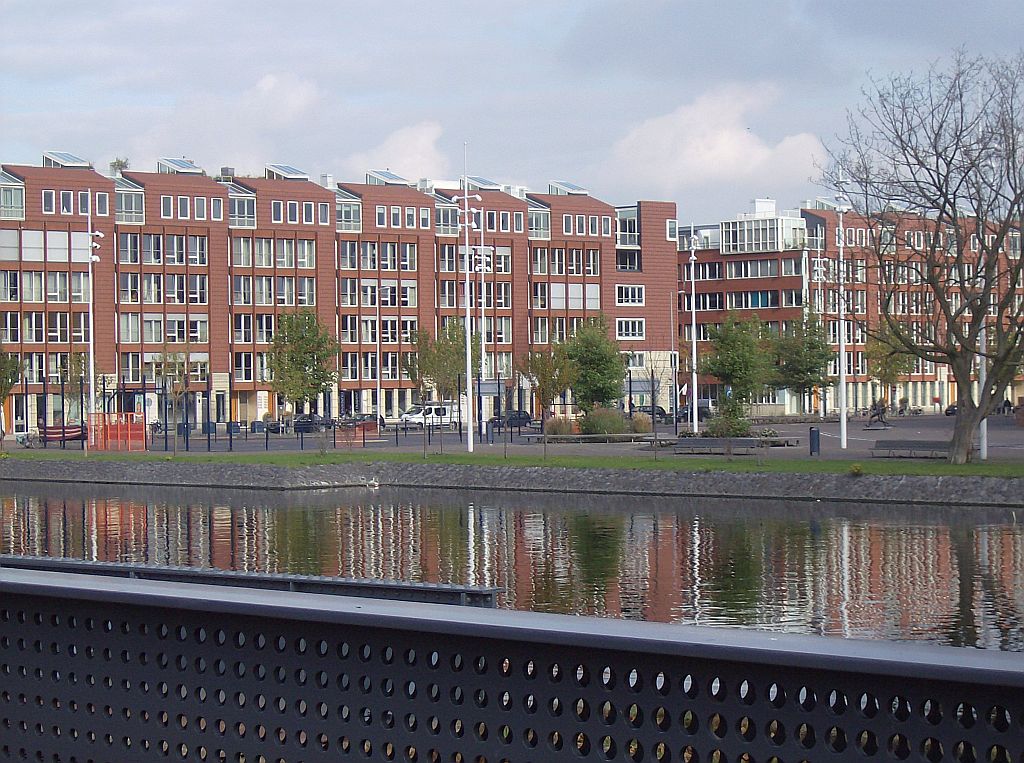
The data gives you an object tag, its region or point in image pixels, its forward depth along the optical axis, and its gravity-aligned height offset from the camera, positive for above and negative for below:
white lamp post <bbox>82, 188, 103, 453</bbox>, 85.84 +0.60
